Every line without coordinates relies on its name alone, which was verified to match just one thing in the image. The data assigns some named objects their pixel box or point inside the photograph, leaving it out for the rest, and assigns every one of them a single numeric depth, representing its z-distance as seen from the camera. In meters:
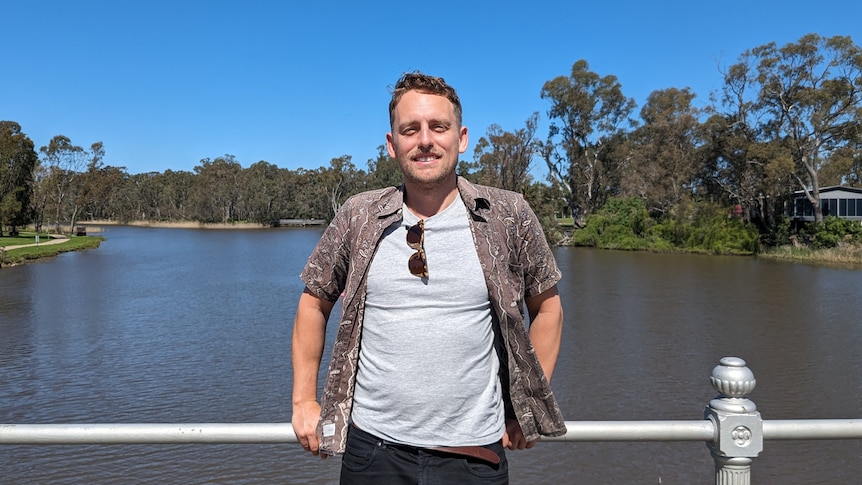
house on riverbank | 33.63
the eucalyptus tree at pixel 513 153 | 52.69
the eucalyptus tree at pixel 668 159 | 40.44
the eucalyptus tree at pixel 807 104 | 30.69
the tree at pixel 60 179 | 57.19
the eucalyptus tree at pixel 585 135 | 50.31
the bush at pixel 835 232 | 29.59
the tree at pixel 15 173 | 42.29
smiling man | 1.77
